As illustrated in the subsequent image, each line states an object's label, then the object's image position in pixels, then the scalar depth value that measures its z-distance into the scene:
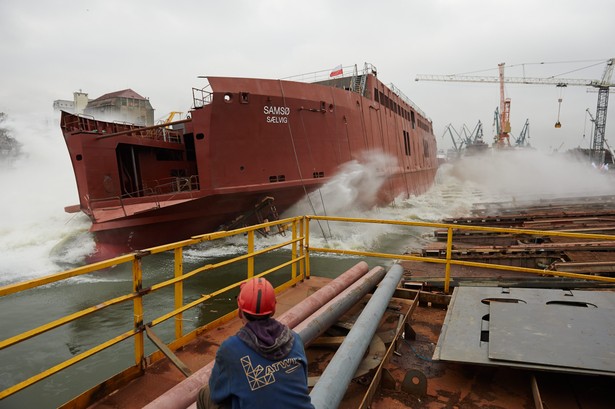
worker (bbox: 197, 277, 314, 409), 1.49
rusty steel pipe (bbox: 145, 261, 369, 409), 2.36
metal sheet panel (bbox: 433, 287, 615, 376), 2.84
